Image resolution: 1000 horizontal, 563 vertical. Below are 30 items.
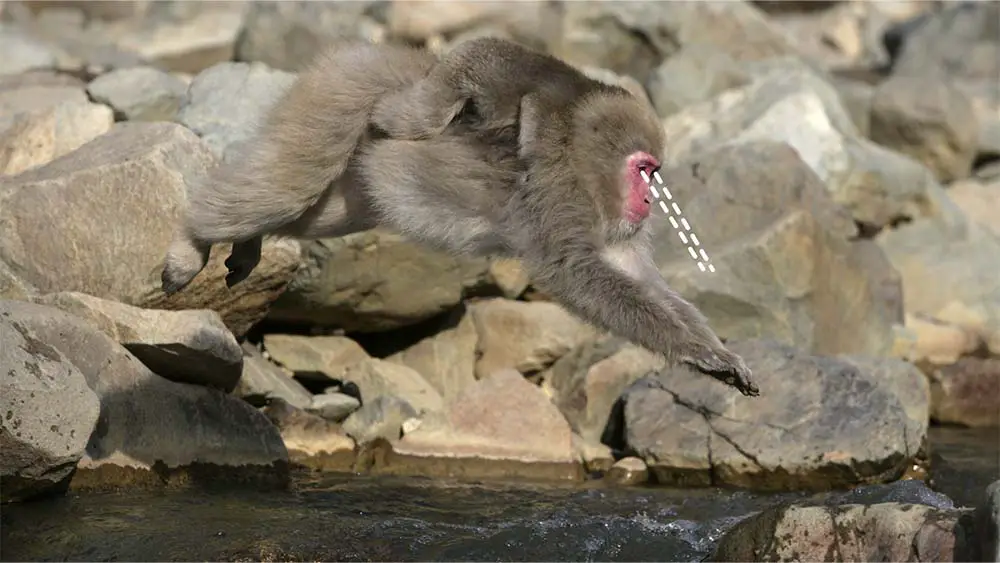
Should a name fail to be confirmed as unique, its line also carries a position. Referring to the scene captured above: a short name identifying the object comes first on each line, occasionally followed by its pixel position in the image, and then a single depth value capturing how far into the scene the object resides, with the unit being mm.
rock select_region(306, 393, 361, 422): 17109
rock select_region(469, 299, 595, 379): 19328
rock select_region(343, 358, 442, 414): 18078
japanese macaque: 10758
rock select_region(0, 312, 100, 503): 12367
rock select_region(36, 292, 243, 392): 14453
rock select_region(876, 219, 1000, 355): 23016
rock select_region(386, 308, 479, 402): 19031
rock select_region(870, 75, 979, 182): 29625
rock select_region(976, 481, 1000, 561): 9586
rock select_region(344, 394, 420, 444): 16969
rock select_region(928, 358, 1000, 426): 20203
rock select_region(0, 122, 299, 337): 14937
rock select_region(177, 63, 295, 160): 17562
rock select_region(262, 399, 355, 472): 16250
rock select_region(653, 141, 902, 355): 19625
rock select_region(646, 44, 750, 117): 28500
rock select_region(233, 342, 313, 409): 16437
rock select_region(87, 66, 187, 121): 19391
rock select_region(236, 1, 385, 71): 27219
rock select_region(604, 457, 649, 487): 16875
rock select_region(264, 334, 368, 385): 18125
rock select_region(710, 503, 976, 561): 10367
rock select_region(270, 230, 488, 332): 17734
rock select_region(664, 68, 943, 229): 24266
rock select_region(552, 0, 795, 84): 33312
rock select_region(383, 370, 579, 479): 16891
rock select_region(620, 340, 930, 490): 16594
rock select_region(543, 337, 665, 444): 18437
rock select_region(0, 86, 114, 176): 16922
